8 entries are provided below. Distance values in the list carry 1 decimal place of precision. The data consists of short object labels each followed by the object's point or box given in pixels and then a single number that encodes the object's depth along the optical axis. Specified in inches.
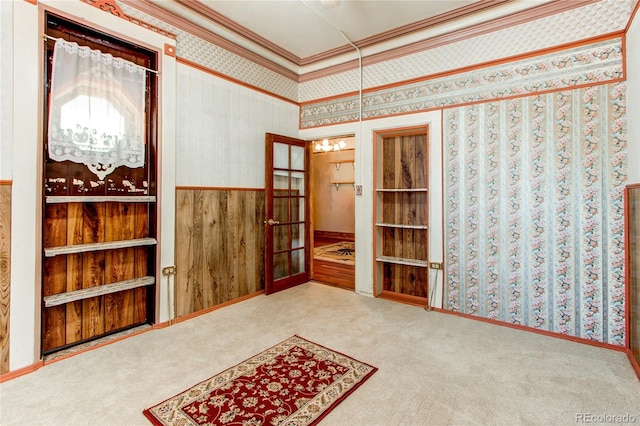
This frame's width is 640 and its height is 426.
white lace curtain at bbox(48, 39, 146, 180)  96.1
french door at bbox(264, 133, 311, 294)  161.2
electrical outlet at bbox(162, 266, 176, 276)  122.4
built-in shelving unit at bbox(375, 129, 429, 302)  155.9
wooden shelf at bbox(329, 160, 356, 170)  331.0
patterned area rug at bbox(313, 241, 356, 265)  237.7
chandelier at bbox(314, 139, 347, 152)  292.5
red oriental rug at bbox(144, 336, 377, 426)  72.2
